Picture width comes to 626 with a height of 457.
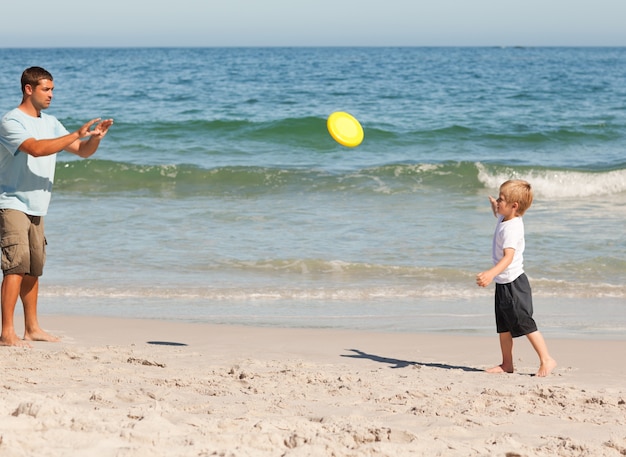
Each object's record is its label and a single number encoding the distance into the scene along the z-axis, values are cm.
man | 972
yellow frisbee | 1416
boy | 929
